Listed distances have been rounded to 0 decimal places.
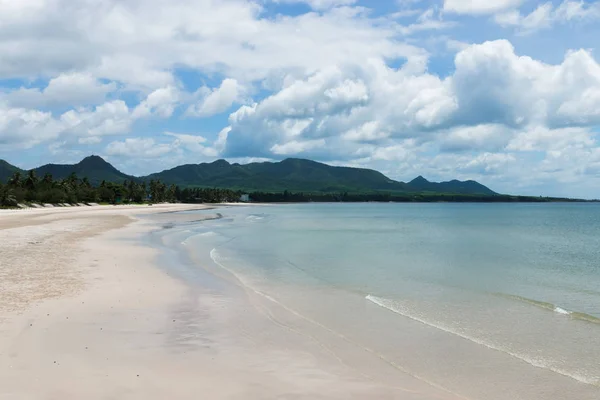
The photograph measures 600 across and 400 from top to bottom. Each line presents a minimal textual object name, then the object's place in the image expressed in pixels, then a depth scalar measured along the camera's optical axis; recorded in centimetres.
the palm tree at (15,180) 10463
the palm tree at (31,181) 11031
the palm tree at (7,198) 9206
